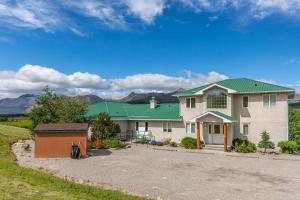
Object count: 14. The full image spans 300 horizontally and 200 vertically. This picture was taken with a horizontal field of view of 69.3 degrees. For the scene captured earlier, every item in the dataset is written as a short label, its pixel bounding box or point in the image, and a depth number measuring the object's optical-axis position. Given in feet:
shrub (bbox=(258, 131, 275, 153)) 70.85
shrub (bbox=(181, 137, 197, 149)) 79.26
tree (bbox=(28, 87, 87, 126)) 79.11
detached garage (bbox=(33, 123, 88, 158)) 63.52
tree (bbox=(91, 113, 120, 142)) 80.03
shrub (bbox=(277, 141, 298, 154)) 69.32
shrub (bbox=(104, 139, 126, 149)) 78.54
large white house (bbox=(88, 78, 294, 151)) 73.99
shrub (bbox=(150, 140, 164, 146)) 86.03
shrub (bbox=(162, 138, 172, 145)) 87.38
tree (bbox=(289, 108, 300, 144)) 92.00
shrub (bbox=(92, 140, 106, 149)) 77.17
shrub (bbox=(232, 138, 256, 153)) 71.33
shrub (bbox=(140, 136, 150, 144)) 88.87
